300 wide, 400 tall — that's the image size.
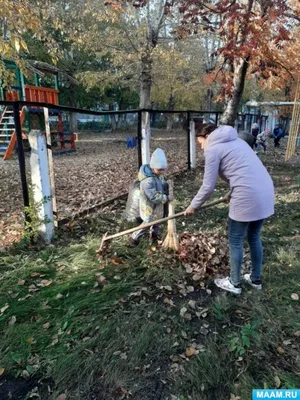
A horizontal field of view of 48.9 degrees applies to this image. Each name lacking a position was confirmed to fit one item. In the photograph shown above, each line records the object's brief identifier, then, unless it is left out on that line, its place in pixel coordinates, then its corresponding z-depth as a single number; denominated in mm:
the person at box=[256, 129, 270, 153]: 13403
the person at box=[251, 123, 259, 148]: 13456
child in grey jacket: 3523
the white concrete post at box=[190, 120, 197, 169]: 7953
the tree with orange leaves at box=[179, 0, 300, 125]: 5844
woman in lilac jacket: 2559
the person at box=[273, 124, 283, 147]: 15711
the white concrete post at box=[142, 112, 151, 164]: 5555
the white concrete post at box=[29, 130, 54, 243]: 3518
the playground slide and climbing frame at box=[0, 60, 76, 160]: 12018
